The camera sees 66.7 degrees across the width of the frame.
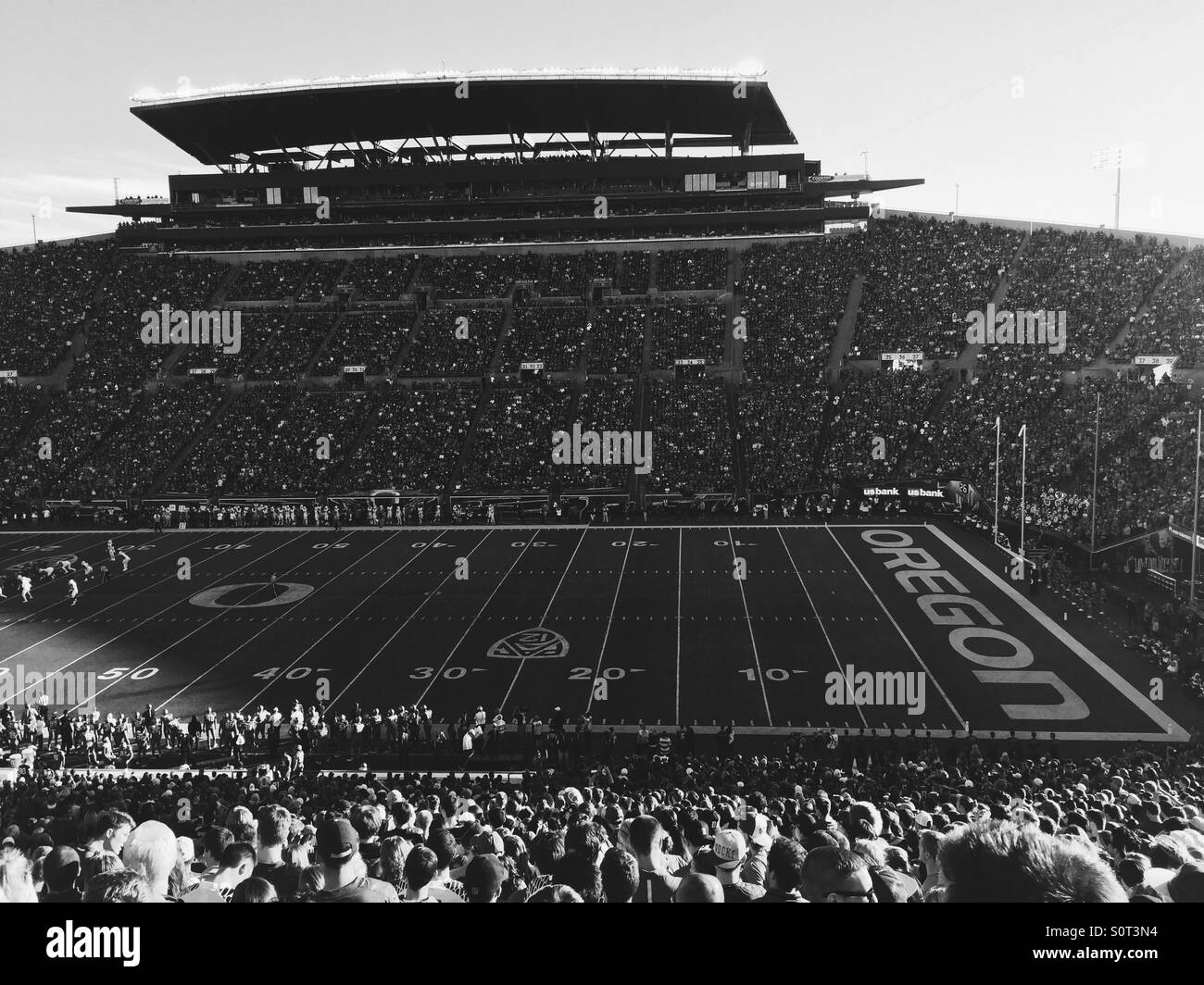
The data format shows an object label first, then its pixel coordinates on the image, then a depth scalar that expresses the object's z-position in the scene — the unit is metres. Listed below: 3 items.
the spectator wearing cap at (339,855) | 5.16
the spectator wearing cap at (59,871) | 5.23
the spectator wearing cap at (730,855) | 6.02
